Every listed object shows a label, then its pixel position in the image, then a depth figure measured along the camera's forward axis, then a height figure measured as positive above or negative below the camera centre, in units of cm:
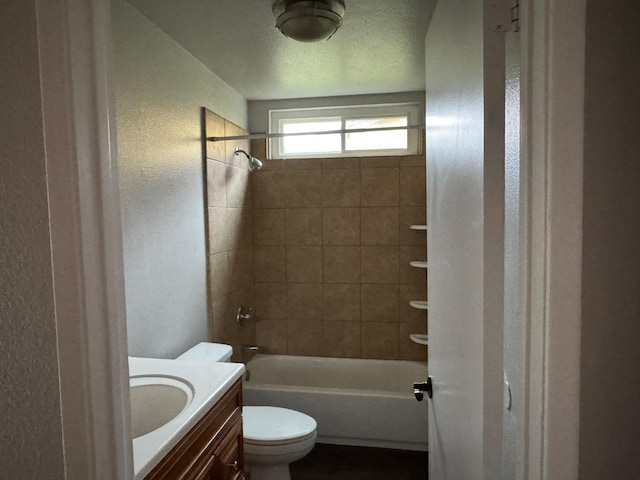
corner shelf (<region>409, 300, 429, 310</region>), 282 -60
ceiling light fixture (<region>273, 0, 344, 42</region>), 169 +87
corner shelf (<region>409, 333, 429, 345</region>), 285 -86
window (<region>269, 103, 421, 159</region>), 318 +70
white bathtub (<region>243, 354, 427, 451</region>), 257 -123
